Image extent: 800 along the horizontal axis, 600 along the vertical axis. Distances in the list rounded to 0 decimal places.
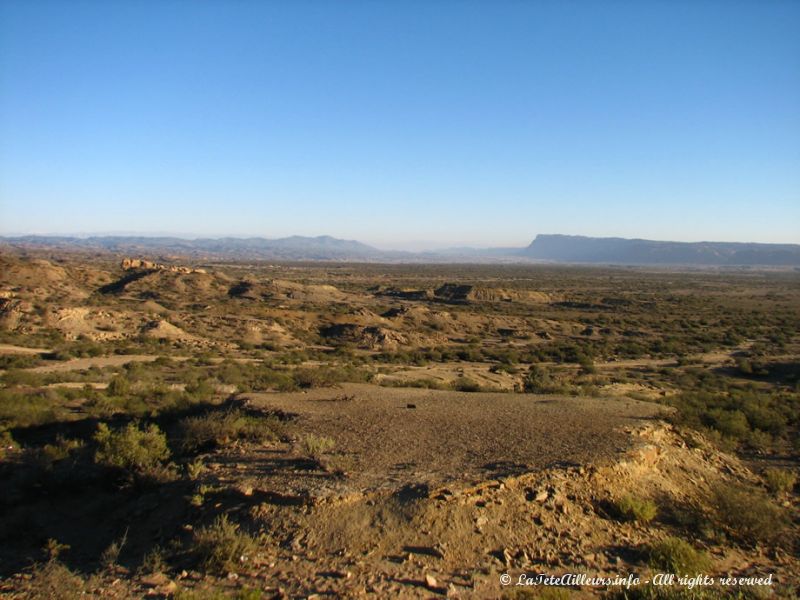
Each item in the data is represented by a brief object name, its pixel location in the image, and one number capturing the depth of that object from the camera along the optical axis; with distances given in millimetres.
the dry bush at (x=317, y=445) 9999
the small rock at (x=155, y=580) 6340
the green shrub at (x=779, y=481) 10195
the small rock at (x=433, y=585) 6219
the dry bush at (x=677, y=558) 6816
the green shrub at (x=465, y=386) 18578
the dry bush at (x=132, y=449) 10117
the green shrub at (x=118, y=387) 18078
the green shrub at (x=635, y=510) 8094
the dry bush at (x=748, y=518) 7918
